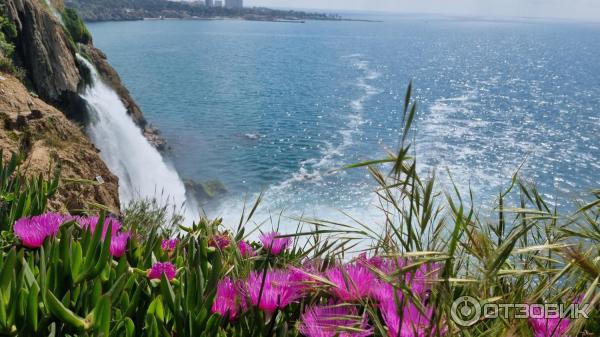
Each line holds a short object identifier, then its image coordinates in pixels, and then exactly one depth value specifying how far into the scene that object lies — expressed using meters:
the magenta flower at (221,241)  2.65
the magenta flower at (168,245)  2.62
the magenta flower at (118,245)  2.34
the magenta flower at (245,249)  2.57
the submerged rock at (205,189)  20.03
